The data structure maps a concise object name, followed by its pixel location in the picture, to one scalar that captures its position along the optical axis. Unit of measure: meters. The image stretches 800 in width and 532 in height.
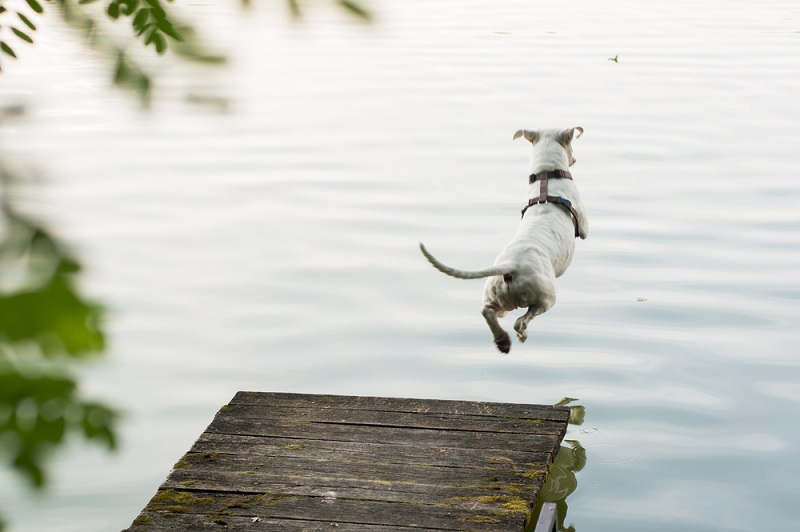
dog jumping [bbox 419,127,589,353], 6.59
